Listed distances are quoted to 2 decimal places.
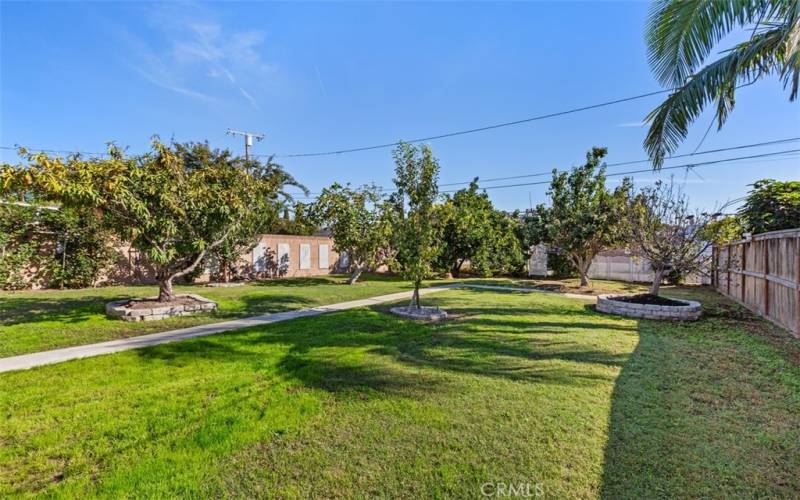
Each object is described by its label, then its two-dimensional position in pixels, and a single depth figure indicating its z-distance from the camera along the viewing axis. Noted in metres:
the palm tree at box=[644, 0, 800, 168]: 4.90
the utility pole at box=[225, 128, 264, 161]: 23.06
